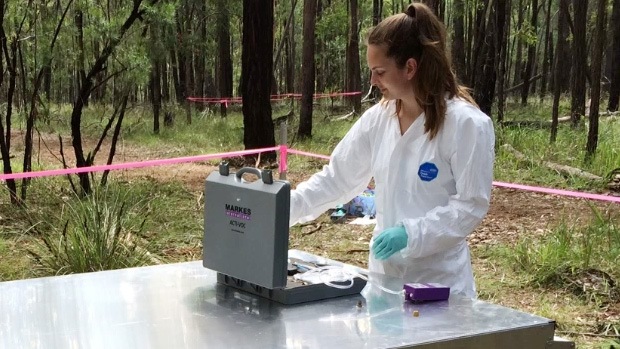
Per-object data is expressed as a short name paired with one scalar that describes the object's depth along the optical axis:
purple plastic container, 1.78
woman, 2.03
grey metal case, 1.64
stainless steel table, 1.46
